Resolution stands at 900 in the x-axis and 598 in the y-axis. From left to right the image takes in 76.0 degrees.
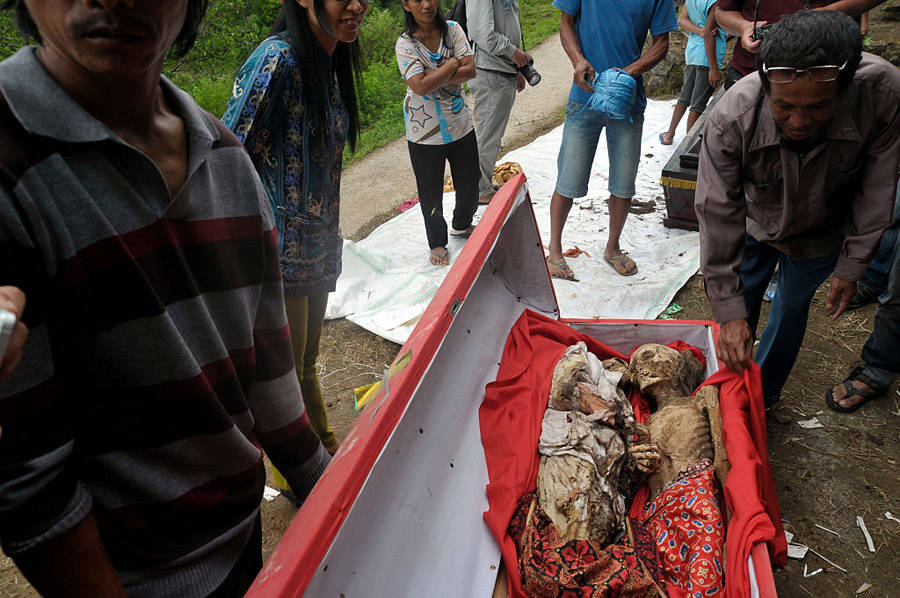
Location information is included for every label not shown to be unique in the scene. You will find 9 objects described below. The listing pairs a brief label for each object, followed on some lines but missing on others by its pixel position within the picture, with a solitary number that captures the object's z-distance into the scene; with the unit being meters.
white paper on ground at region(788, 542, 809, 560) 2.56
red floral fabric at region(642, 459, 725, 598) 1.91
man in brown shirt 2.05
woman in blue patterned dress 2.05
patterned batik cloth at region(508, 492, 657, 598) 1.89
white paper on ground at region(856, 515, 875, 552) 2.59
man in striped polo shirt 0.78
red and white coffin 1.43
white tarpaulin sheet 4.28
